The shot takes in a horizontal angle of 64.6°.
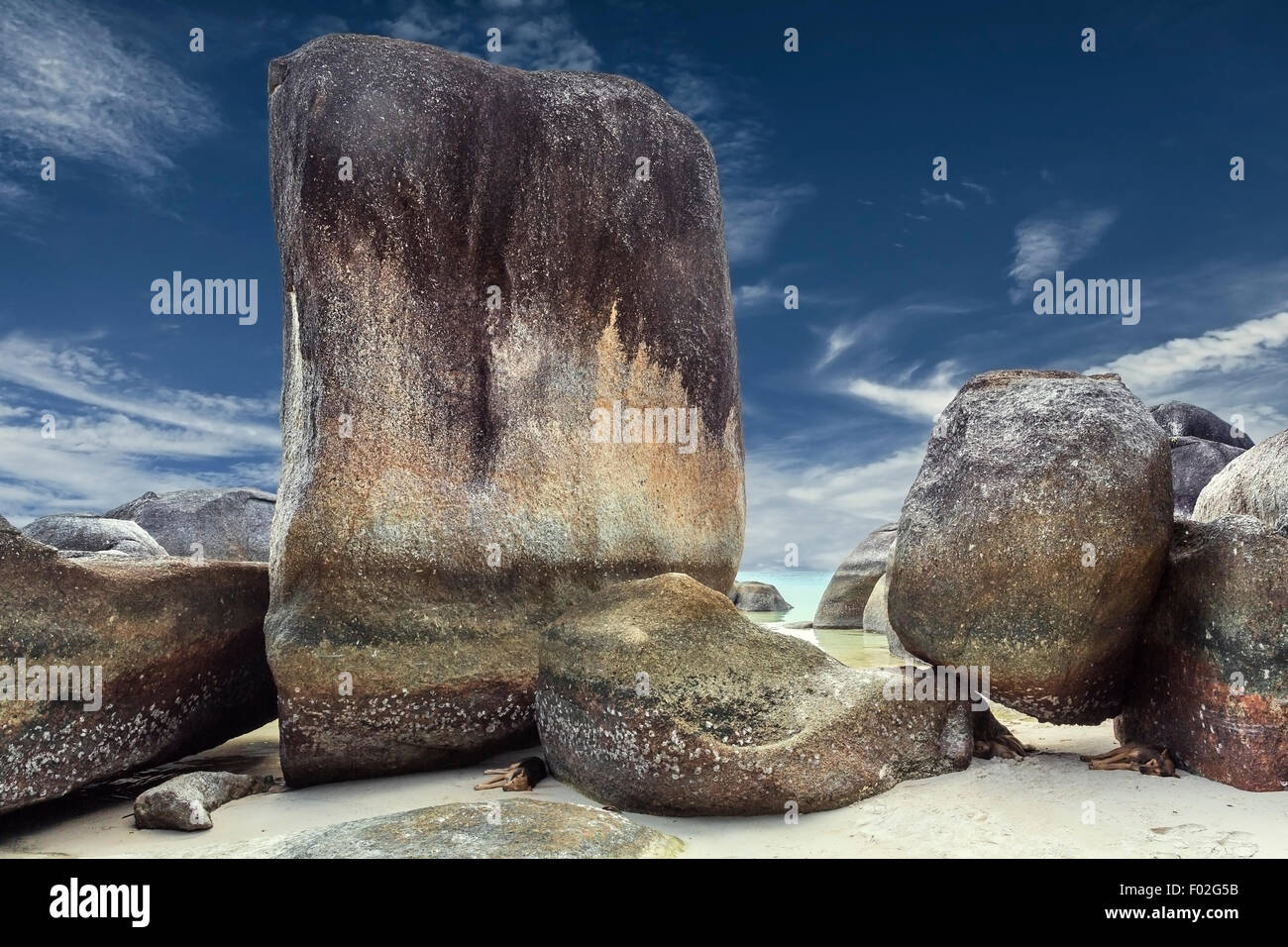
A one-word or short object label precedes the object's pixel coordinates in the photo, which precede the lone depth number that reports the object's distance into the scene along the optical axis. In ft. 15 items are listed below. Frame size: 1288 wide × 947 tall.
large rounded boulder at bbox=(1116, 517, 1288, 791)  13.20
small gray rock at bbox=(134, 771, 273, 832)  14.53
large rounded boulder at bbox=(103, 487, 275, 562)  51.57
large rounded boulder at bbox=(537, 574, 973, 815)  13.88
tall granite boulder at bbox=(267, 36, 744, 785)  16.66
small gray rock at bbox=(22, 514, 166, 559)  37.24
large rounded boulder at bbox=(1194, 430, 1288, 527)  17.43
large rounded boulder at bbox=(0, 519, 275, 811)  15.24
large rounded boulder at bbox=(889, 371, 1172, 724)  13.94
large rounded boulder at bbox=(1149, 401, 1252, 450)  55.98
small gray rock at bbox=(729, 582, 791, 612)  79.97
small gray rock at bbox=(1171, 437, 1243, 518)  46.40
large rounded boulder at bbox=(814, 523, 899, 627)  58.39
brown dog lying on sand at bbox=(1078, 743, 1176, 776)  14.06
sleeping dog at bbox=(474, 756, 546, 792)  15.67
